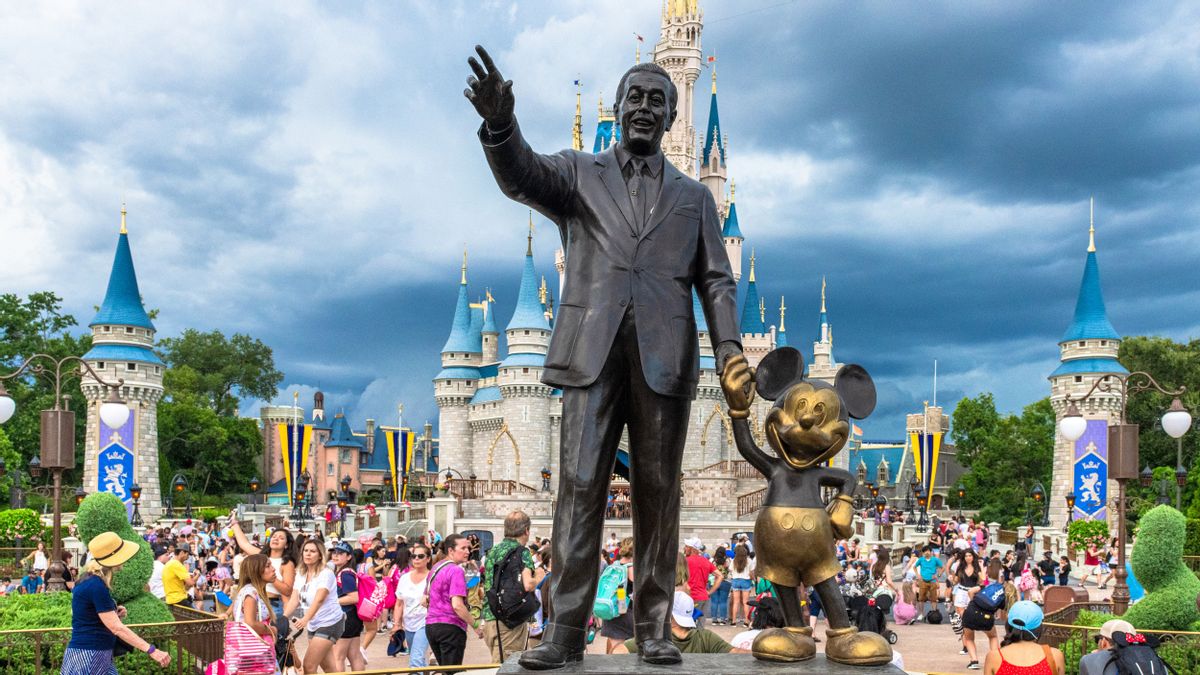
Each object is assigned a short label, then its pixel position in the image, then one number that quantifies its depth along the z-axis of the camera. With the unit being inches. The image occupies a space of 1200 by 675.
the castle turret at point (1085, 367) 1681.8
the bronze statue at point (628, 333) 168.6
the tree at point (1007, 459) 1913.1
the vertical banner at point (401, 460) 1941.3
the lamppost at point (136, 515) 1288.6
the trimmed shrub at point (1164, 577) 311.6
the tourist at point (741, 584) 558.4
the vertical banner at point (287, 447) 1467.8
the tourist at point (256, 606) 253.9
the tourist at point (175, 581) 375.9
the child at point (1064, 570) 671.4
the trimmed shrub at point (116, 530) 301.0
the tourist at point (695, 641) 210.5
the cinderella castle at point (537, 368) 2059.5
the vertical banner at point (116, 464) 1566.2
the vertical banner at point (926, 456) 1470.2
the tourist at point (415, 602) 327.6
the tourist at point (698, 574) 462.0
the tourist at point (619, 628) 268.1
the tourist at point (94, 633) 230.1
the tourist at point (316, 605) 284.7
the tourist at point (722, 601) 621.9
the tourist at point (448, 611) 297.0
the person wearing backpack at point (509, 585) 281.3
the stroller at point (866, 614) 455.8
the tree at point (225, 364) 2561.5
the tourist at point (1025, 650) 227.1
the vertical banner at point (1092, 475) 1467.8
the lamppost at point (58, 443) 410.9
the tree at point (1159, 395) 1664.6
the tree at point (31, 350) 1606.8
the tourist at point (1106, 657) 219.0
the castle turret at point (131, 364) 1718.8
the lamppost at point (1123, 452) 439.5
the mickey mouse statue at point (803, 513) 165.3
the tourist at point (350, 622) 318.0
